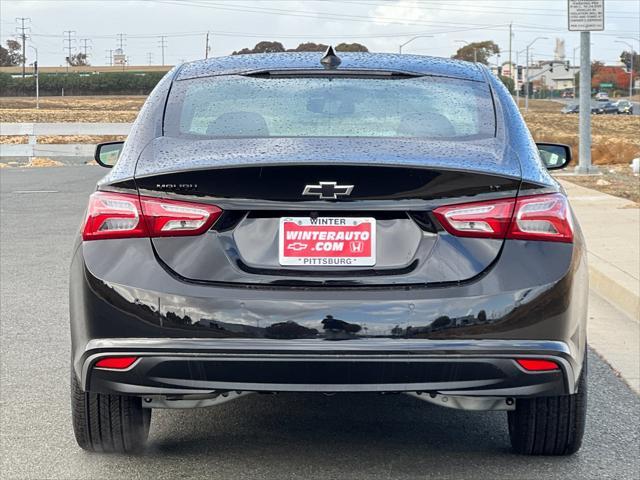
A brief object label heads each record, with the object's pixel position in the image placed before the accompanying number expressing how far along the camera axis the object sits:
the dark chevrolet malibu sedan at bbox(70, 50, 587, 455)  3.82
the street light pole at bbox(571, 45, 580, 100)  160.52
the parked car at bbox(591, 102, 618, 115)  97.94
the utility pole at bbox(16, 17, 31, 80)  164.50
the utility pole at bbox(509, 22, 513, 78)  125.30
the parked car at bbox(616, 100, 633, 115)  95.31
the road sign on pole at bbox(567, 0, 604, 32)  19.59
